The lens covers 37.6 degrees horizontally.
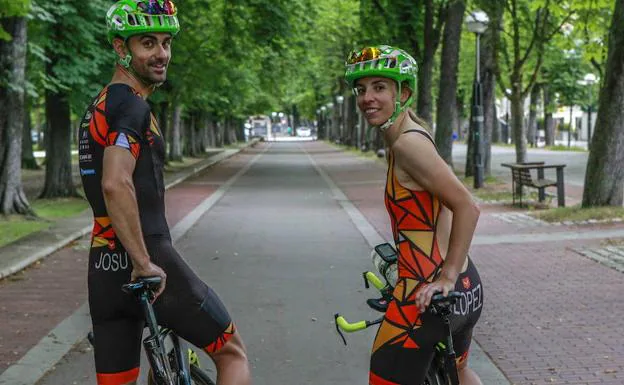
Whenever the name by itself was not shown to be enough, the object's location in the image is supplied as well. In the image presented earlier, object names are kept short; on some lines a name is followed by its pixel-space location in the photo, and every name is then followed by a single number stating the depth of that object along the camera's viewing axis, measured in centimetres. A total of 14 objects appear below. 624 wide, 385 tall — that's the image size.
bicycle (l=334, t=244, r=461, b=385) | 293
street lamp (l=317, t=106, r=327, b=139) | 10172
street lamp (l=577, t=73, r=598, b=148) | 4671
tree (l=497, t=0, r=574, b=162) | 2330
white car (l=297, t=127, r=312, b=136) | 11456
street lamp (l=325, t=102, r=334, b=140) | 8231
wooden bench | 1670
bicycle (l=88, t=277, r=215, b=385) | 305
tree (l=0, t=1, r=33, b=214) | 1511
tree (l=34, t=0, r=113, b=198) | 1733
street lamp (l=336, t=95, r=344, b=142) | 6434
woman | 294
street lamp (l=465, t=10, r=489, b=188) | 2195
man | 305
